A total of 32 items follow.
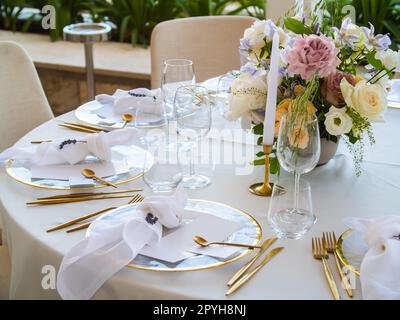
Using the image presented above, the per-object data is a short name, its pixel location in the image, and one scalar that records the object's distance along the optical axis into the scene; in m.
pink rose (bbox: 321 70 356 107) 2.00
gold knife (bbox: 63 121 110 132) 2.40
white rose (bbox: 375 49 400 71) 2.04
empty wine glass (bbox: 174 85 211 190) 2.03
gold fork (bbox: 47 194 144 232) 1.88
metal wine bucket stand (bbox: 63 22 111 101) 3.75
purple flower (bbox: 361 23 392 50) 2.04
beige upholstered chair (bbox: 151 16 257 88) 3.30
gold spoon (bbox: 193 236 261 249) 1.80
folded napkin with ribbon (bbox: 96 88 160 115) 2.51
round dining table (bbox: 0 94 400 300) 1.71
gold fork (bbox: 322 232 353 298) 1.70
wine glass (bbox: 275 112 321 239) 1.85
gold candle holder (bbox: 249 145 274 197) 2.04
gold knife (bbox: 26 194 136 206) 1.98
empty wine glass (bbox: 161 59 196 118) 2.27
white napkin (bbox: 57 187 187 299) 1.72
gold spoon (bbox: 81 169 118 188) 2.06
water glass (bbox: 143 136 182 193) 2.03
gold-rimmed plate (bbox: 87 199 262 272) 1.74
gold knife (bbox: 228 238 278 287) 1.71
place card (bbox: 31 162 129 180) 2.10
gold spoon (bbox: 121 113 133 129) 2.46
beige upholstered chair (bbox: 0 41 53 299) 2.72
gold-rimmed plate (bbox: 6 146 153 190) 2.05
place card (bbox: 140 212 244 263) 1.77
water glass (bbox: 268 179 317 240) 1.86
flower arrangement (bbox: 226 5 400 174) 1.97
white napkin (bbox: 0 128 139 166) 2.16
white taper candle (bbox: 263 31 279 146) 1.94
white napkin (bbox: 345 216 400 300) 1.66
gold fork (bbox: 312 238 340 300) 1.69
